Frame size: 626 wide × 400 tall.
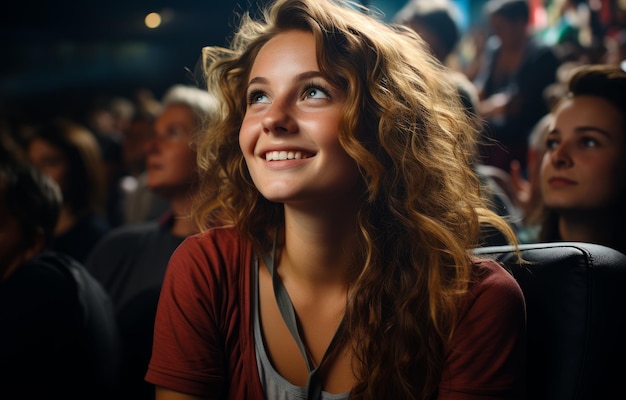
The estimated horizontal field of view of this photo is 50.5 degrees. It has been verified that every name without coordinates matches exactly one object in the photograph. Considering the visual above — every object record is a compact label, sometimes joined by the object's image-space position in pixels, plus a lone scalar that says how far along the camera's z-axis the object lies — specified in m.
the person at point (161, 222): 2.41
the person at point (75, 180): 2.92
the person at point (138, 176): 3.33
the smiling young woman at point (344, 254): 1.25
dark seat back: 1.18
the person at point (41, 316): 1.65
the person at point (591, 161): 1.57
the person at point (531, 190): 1.91
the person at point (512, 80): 2.66
